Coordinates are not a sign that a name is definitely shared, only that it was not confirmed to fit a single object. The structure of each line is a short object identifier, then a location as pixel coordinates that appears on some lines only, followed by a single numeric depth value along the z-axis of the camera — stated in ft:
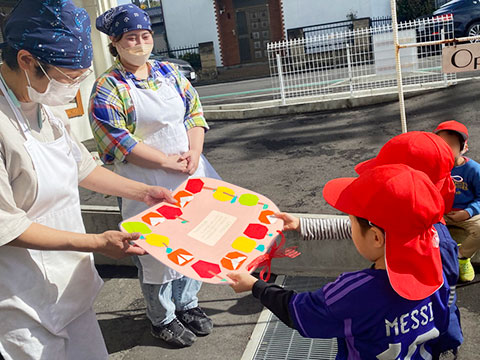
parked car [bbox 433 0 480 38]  40.50
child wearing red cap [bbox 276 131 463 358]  6.04
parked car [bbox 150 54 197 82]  55.77
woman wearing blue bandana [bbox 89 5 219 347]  8.70
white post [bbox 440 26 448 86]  29.30
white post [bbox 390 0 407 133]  10.17
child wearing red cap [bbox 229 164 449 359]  4.90
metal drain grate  9.35
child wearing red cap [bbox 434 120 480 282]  10.78
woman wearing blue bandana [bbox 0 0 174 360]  5.46
